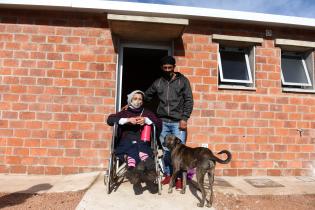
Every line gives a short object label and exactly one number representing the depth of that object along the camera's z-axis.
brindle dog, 3.84
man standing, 4.61
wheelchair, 4.01
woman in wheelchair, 3.89
